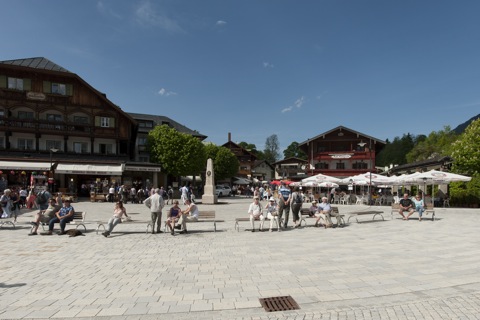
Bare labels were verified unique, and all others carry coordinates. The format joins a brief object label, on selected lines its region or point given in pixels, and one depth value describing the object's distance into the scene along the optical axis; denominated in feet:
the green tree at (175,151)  134.62
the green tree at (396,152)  365.57
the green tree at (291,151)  383.69
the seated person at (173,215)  40.81
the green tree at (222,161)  185.57
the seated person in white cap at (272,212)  43.62
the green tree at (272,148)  384.68
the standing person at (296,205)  47.85
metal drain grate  16.79
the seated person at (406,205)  55.17
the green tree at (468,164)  83.82
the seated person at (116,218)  38.61
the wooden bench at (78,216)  42.60
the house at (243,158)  249.65
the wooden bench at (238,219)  44.07
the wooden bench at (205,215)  45.65
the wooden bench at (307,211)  48.50
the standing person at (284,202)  44.57
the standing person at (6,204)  46.59
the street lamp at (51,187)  93.77
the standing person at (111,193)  96.78
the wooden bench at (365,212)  51.23
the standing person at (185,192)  72.53
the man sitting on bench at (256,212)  43.21
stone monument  91.45
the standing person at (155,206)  41.01
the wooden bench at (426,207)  56.75
